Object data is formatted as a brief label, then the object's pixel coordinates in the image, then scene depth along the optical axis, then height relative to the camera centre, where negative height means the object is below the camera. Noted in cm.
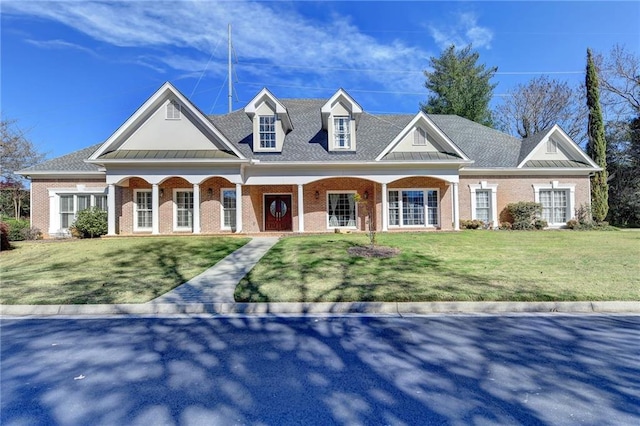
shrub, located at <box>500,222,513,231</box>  1793 -59
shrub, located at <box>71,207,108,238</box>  1559 -6
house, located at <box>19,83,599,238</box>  1541 +214
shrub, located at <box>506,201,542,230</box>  1766 +5
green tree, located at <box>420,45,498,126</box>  3150 +1271
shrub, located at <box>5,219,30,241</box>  1615 -45
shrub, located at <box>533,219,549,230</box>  1780 -50
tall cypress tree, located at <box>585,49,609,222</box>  1995 +433
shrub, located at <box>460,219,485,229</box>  1775 -44
